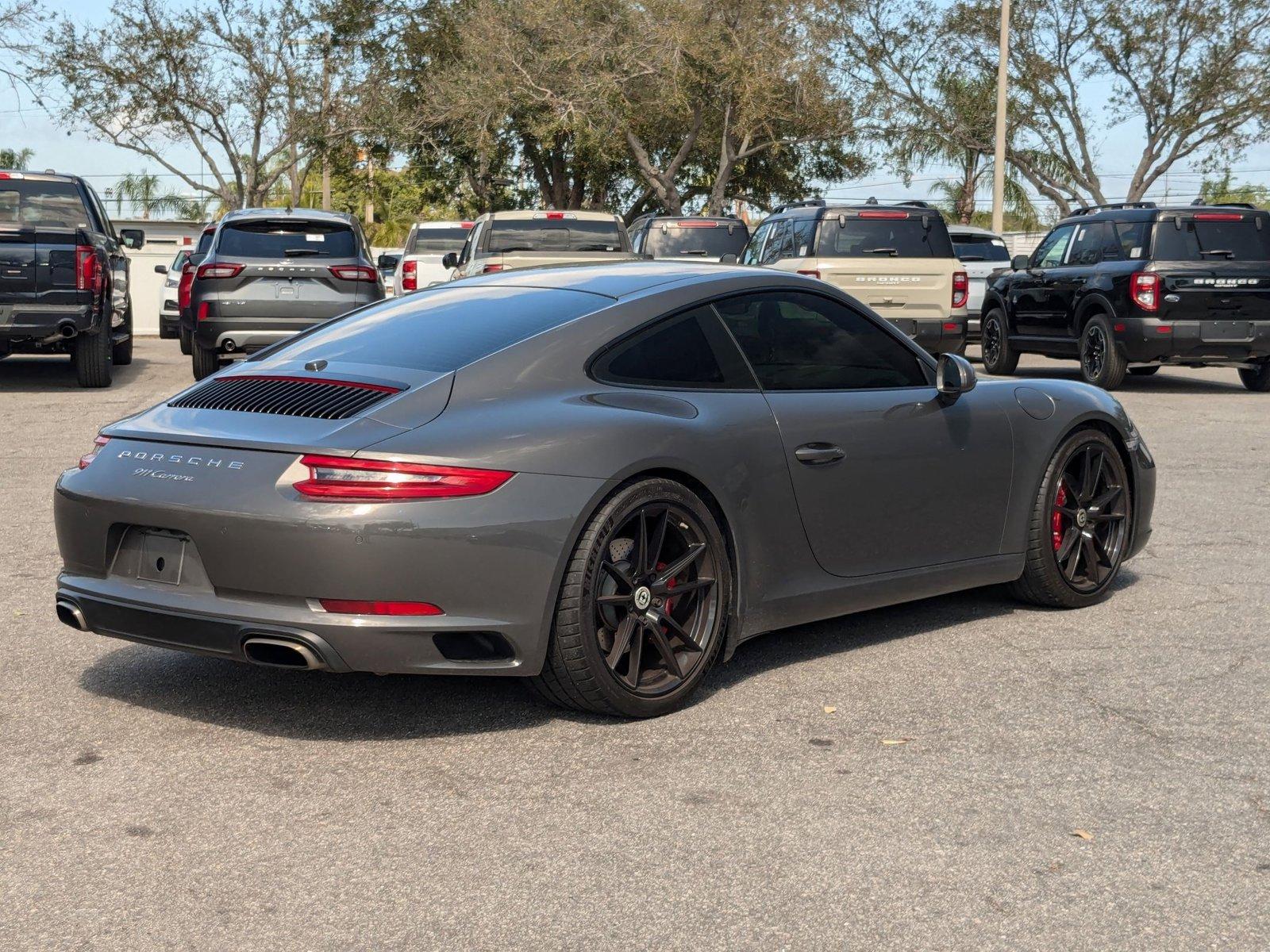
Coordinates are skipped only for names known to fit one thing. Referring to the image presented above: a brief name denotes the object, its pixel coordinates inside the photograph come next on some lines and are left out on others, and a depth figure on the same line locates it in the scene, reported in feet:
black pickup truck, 52.80
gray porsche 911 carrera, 15.10
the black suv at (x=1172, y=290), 56.18
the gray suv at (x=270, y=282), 55.36
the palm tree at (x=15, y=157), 227.20
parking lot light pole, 113.50
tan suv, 59.88
